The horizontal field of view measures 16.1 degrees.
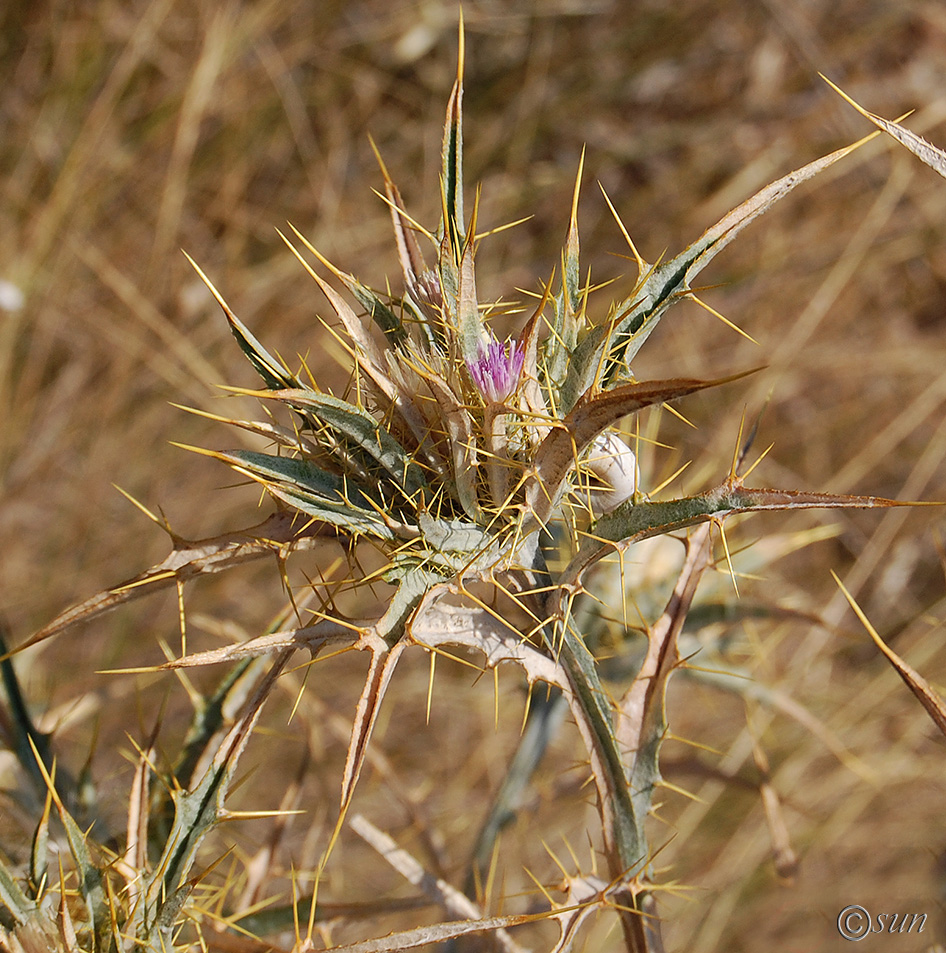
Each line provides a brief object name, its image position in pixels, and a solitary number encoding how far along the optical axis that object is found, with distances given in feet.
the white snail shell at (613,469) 1.72
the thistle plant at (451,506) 1.65
